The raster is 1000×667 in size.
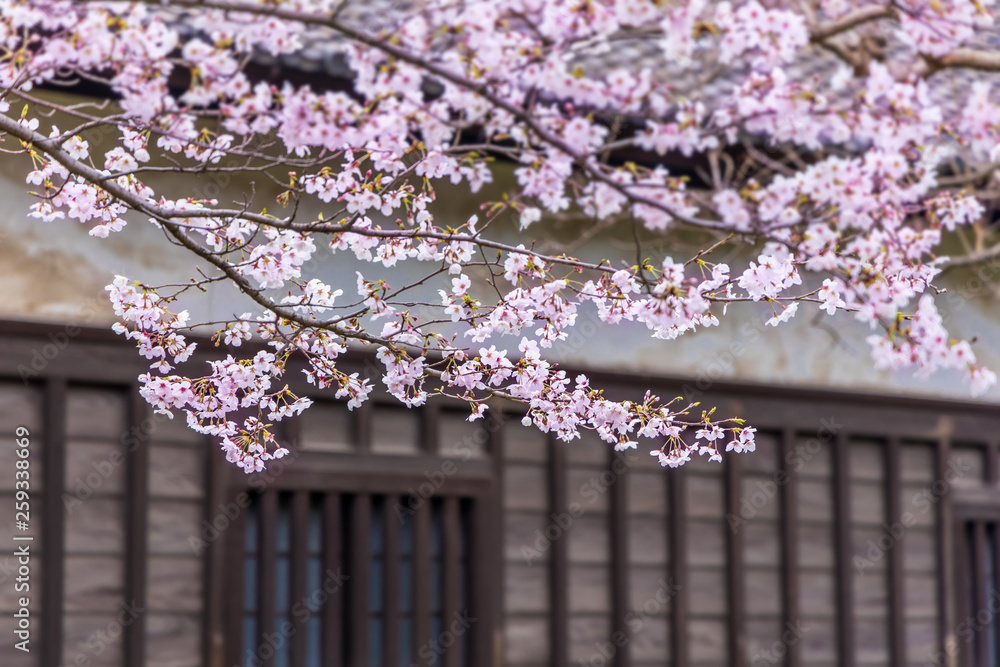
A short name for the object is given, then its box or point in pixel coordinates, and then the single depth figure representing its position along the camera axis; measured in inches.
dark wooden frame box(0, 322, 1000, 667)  443.8
